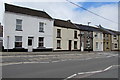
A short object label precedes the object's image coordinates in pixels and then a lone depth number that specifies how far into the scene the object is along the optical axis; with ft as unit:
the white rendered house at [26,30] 43.80
